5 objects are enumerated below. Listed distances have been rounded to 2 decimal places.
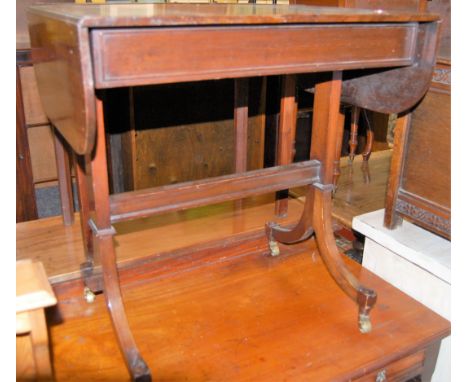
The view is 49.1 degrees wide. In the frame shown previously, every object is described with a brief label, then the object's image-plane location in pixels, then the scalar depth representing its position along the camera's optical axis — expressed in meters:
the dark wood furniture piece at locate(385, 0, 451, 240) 1.64
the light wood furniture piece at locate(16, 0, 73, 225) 2.13
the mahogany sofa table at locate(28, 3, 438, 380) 1.11
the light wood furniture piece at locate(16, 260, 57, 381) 0.96
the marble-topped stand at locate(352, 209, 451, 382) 1.73
